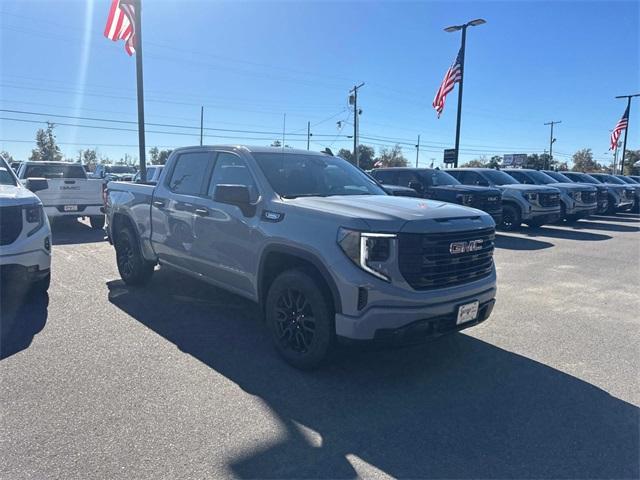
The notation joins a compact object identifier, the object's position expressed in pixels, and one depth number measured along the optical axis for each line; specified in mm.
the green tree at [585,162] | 84500
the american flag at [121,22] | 13898
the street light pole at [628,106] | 31841
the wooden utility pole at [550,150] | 59966
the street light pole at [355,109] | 37797
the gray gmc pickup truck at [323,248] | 3480
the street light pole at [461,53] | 17778
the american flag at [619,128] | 31266
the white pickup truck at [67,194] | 11430
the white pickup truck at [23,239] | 5270
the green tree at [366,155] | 71062
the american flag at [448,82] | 18531
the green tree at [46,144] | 62719
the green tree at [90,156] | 84938
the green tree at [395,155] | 88312
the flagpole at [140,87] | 14023
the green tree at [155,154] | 74775
